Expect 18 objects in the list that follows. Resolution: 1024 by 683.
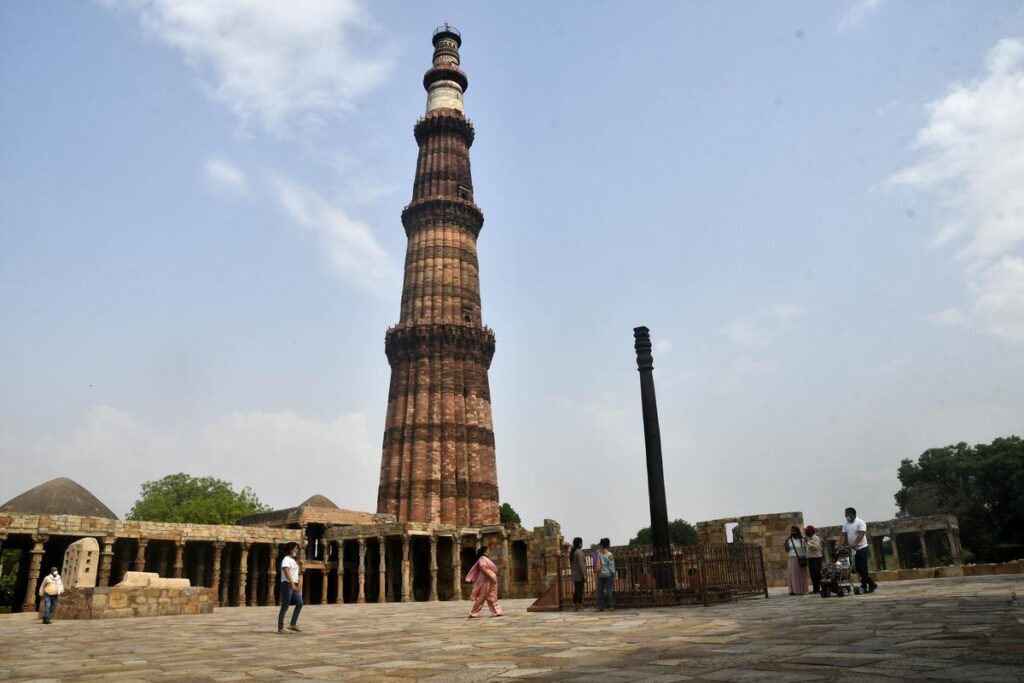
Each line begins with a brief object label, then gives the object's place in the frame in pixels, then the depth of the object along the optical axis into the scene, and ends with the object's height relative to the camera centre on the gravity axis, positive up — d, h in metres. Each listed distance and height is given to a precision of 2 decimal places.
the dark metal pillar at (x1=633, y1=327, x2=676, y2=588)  10.85 +1.01
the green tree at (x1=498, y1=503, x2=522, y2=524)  45.42 +2.10
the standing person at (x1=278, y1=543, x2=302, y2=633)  8.84 -0.34
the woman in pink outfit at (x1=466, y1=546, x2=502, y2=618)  10.84 -0.51
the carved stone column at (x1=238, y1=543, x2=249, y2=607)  27.11 -0.45
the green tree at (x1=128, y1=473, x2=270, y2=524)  44.31 +3.48
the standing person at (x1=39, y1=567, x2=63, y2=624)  12.86 -0.46
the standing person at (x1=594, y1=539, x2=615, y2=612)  10.68 -0.49
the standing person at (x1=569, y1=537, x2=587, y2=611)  11.42 -0.36
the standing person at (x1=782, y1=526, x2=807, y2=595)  11.38 -0.38
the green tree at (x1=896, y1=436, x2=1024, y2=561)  36.97 +2.15
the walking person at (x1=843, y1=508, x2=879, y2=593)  10.10 -0.05
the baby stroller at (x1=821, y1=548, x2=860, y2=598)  10.13 -0.53
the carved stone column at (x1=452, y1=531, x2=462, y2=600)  28.23 -0.64
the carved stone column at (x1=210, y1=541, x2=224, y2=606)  26.08 +0.02
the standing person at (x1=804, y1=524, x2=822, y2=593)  11.29 -0.23
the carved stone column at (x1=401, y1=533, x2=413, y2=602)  28.02 -0.83
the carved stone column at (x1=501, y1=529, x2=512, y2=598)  26.47 -0.56
